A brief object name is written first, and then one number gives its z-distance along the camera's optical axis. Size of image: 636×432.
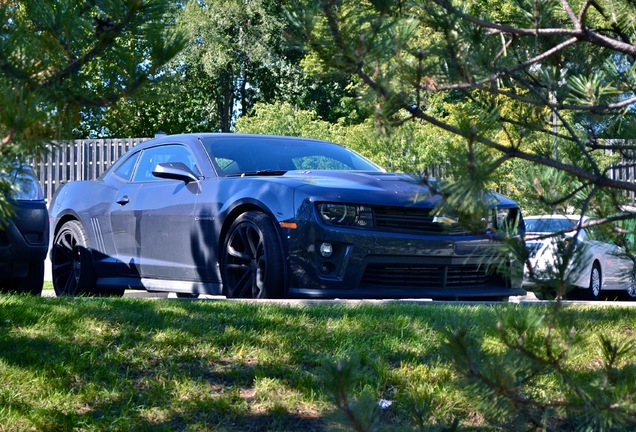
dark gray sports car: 6.96
